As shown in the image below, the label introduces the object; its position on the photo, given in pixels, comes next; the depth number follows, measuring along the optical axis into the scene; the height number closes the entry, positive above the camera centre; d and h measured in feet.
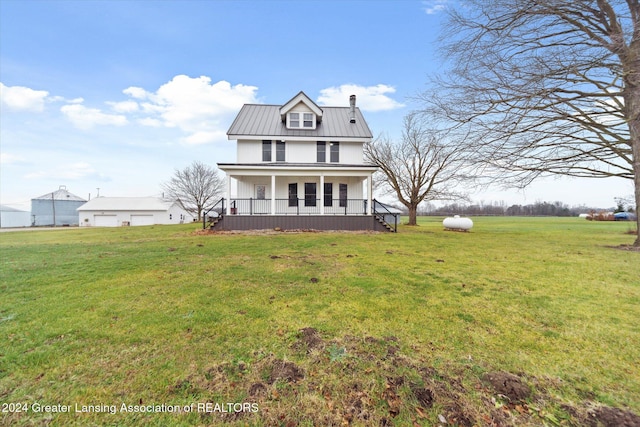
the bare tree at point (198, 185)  148.05 +18.22
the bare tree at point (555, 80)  25.38 +14.26
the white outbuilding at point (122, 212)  132.67 +2.00
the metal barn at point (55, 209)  151.94 +4.48
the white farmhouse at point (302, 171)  52.11 +9.05
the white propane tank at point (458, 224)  60.34 -2.52
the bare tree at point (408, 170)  79.00 +14.07
